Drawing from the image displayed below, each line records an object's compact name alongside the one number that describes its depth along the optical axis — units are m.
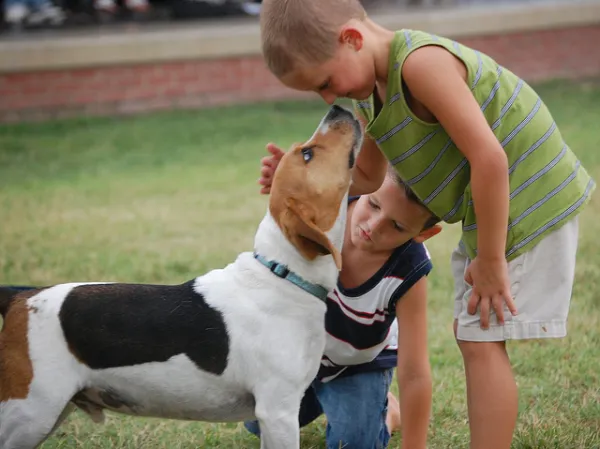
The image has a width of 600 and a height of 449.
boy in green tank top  5.86
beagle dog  5.95
